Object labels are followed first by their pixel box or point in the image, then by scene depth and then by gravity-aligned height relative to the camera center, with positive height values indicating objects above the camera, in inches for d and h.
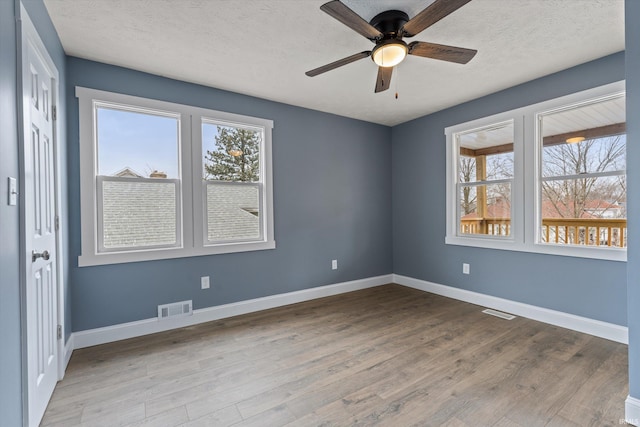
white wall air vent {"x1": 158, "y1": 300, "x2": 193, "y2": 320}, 118.3 -40.4
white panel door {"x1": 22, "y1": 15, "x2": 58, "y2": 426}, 62.1 -4.6
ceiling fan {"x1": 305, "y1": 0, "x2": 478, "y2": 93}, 67.3 +45.5
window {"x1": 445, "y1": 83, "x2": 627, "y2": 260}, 111.0 +13.1
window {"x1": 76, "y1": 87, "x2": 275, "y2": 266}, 108.3 +12.4
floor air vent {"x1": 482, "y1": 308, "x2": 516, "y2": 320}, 129.4 -47.2
